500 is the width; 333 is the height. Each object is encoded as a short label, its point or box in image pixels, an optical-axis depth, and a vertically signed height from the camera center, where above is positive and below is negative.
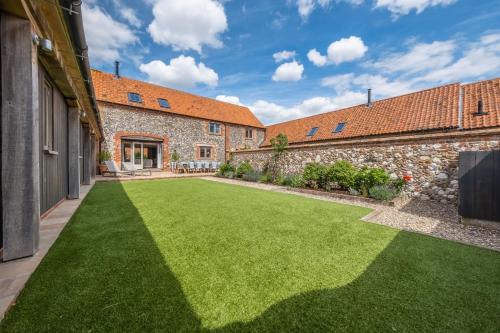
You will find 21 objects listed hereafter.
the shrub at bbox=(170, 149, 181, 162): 17.77 +0.75
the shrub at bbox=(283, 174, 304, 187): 9.49 -0.77
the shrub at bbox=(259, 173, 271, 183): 11.73 -0.83
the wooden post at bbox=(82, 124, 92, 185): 9.15 +0.49
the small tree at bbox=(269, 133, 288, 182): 11.60 +0.60
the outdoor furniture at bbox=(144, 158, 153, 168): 17.77 +0.15
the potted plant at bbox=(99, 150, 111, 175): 13.98 +0.41
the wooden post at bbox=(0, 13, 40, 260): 2.35 +0.33
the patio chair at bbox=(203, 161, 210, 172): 17.92 -0.08
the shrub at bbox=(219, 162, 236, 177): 14.58 -0.32
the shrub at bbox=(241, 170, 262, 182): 12.24 -0.69
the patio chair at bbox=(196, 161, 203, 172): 17.47 -0.12
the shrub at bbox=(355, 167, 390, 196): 7.00 -0.50
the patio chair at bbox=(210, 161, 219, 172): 18.47 -0.13
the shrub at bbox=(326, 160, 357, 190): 7.66 -0.38
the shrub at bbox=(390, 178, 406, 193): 7.15 -0.69
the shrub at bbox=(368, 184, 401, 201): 6.45 -0.91
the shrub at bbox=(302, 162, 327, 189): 8.59 -0.47
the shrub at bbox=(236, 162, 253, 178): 13.48 -0.30
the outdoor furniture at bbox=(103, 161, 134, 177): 12.61 -0.20
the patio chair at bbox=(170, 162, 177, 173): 17.38 -0.16
